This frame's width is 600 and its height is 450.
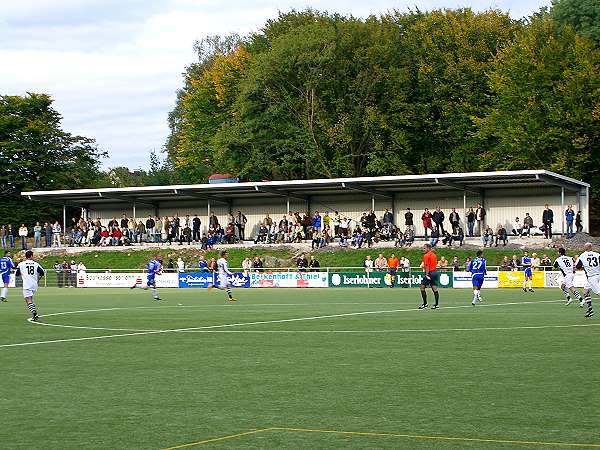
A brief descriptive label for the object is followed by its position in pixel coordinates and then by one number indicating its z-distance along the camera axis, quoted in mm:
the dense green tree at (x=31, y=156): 90188
